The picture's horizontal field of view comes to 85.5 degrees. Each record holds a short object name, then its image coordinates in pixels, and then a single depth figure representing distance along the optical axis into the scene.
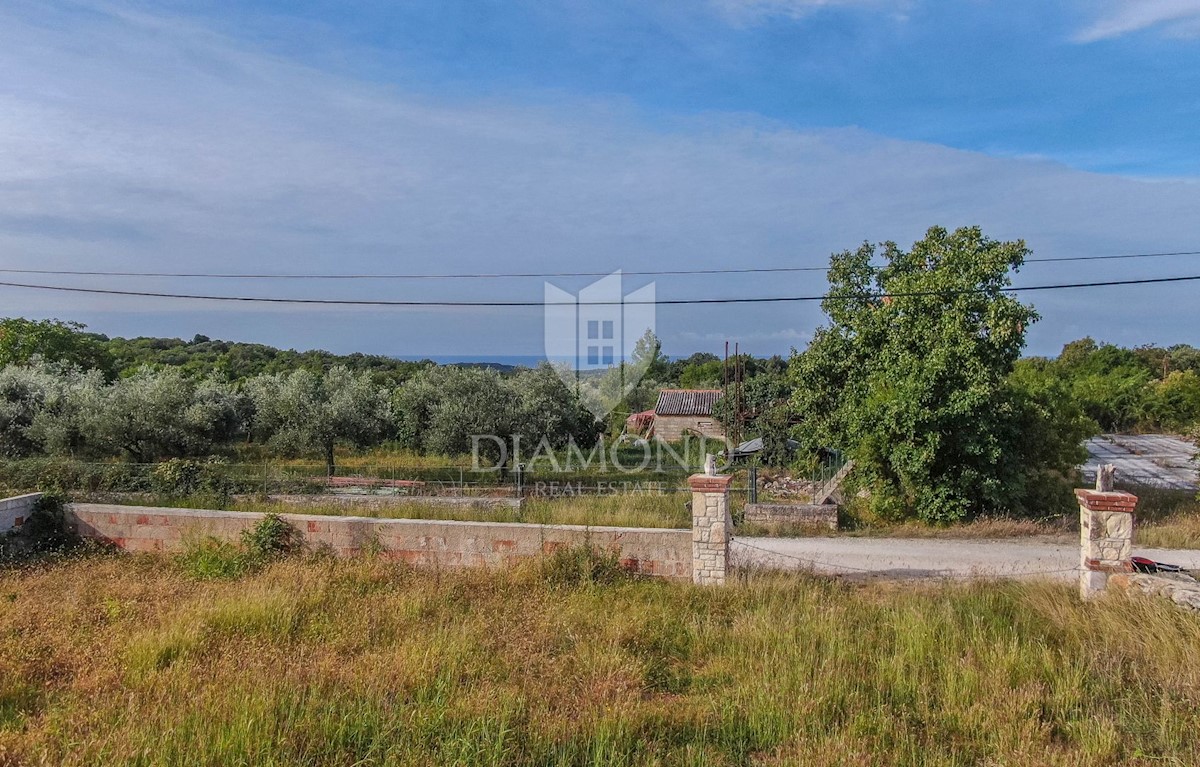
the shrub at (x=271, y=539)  8.02
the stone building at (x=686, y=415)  28.11
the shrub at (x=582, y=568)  7.38
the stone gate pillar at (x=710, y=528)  7.21
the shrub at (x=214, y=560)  7.66
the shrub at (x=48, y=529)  8.77
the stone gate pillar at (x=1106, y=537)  6.56
